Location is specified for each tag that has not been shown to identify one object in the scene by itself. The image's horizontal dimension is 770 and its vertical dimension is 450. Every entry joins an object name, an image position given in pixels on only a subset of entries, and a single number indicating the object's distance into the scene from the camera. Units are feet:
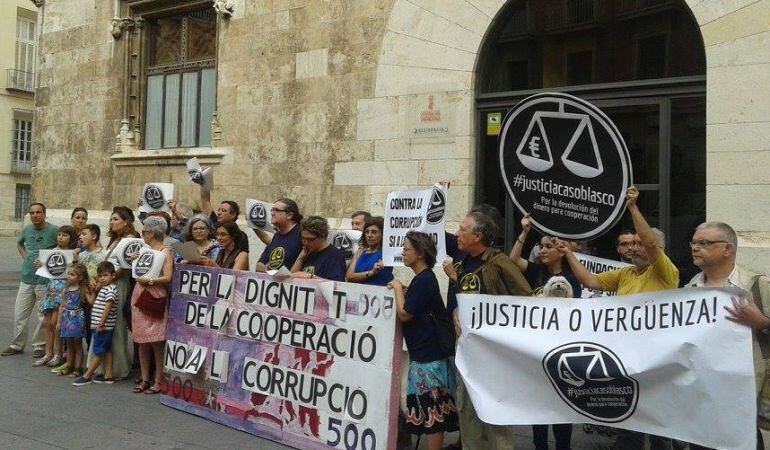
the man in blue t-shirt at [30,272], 29.32
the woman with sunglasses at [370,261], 22.56
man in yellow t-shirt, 14.93
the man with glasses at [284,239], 22.16
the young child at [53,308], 26.89
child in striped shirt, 24.50
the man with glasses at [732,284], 13.10
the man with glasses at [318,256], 20.24
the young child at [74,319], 25.49
